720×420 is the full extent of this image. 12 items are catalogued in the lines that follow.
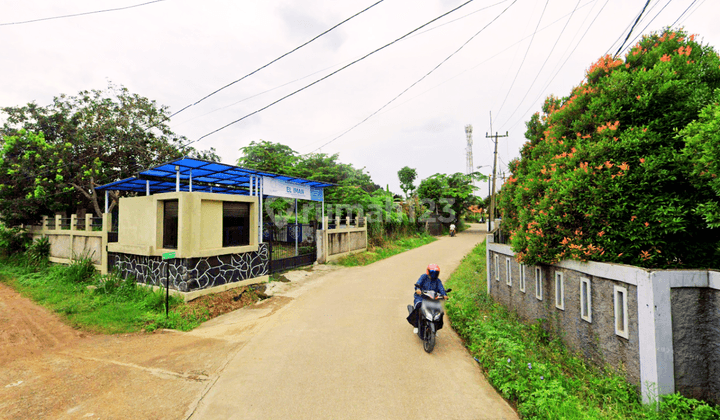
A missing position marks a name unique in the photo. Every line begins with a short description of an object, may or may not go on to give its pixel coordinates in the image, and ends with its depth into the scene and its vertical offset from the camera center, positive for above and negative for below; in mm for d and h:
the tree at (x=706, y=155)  2916 +621
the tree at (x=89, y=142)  14383 +4263
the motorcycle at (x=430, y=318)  5043 -1738
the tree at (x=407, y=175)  41884 +5948
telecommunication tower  47550 +11336
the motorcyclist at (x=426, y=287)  5504 -1322
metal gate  11797 -1388
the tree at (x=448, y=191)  32094 +2782
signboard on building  10875 +1153
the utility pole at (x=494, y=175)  25197 +3592
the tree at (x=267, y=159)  20391 +4430
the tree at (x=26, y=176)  13844 +2151
